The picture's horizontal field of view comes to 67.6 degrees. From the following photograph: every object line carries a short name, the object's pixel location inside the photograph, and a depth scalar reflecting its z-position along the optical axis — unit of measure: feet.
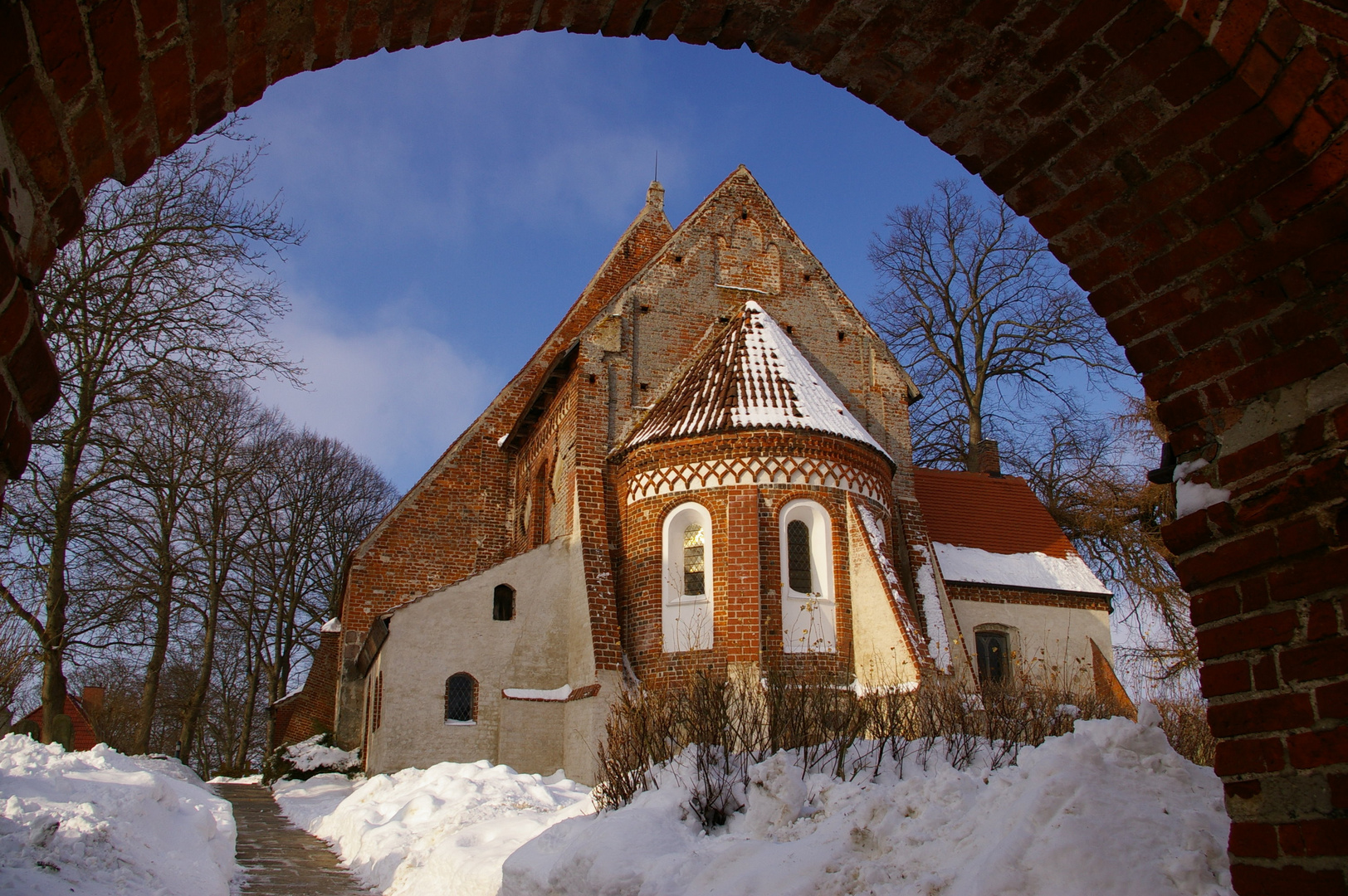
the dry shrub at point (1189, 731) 31.78
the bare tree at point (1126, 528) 64.80
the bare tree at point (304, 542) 113.50
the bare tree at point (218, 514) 66.69
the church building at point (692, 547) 50.06
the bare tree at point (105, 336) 45.78
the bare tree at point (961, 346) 97.86
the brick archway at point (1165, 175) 8.63
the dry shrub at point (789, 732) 26.00
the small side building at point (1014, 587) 65.10
